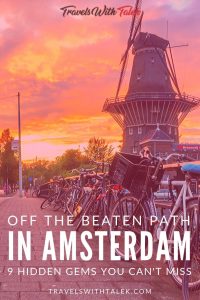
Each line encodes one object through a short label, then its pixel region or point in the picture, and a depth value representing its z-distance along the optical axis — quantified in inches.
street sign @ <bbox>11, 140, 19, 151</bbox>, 760.3
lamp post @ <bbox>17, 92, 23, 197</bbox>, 752.7
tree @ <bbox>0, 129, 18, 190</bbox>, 1201.6
